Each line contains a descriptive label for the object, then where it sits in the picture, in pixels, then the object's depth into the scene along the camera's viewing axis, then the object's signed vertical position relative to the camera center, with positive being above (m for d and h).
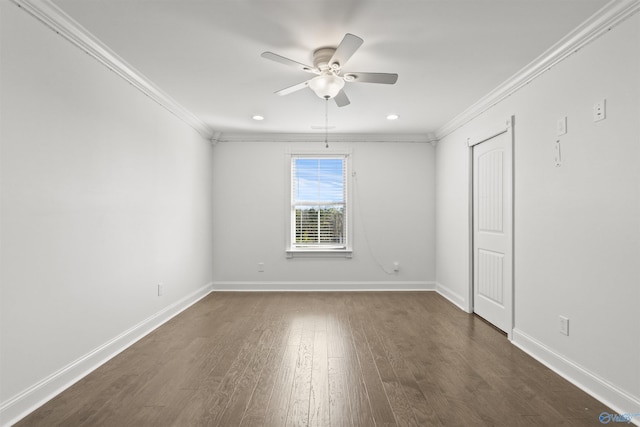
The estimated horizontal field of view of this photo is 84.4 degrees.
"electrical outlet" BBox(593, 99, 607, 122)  2.26 +0.68
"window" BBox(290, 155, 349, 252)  5.61 +0.16
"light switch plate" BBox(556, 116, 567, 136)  2.61 +0.66
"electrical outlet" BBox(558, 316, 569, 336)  2.58 -0.82
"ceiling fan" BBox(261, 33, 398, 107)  2.41 +1.08
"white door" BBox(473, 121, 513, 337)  3.37 -0.17
